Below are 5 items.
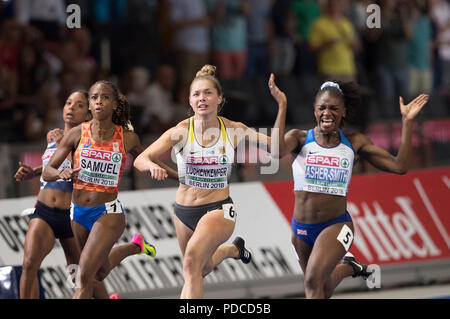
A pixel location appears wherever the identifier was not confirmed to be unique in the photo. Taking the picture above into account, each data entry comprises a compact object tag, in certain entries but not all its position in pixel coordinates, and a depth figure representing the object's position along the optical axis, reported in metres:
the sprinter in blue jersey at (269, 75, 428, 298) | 15.48
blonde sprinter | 15.64
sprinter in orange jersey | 15.80
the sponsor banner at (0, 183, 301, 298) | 19.80
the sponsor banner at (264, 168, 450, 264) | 22.37
